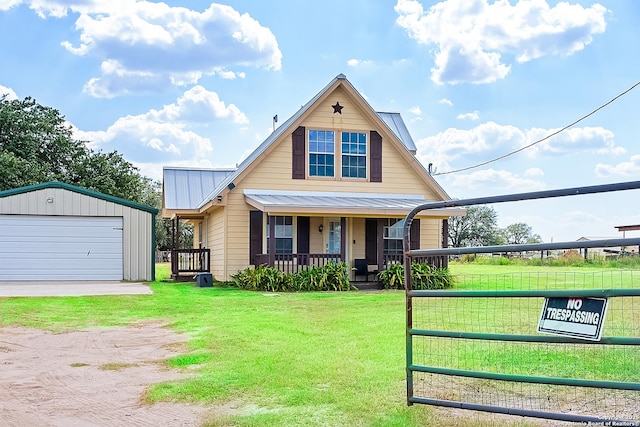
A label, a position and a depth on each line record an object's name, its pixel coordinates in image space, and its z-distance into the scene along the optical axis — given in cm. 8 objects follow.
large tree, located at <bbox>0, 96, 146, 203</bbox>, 3359
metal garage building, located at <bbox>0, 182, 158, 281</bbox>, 2081
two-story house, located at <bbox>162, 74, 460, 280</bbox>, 1923
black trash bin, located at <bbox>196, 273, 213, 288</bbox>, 1905
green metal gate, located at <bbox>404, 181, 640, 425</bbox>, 434
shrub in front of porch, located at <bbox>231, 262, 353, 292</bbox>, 1756
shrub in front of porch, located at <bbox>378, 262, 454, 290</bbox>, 1761
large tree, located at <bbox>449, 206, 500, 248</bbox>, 5171
